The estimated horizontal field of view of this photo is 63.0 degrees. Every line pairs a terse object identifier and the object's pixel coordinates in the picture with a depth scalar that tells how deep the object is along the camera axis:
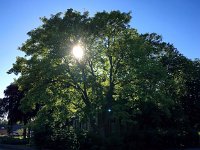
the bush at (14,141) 19.97
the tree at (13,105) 23.95
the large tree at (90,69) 12.93
